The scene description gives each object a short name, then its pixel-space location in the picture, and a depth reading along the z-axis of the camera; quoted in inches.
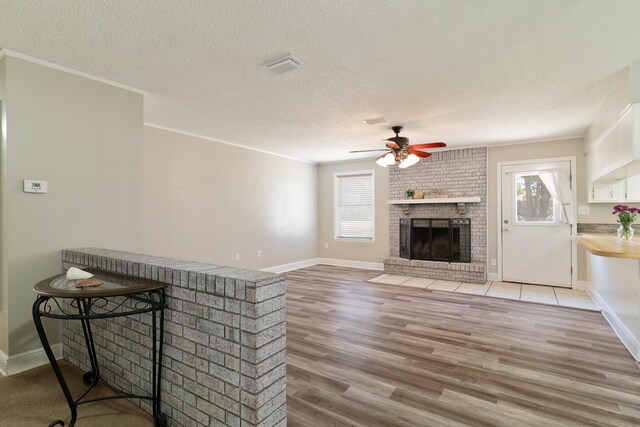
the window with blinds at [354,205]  283.3
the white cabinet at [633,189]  157.8
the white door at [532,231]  204.7
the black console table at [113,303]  61.2
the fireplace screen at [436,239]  233.8
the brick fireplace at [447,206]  228.4
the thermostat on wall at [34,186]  97.3
